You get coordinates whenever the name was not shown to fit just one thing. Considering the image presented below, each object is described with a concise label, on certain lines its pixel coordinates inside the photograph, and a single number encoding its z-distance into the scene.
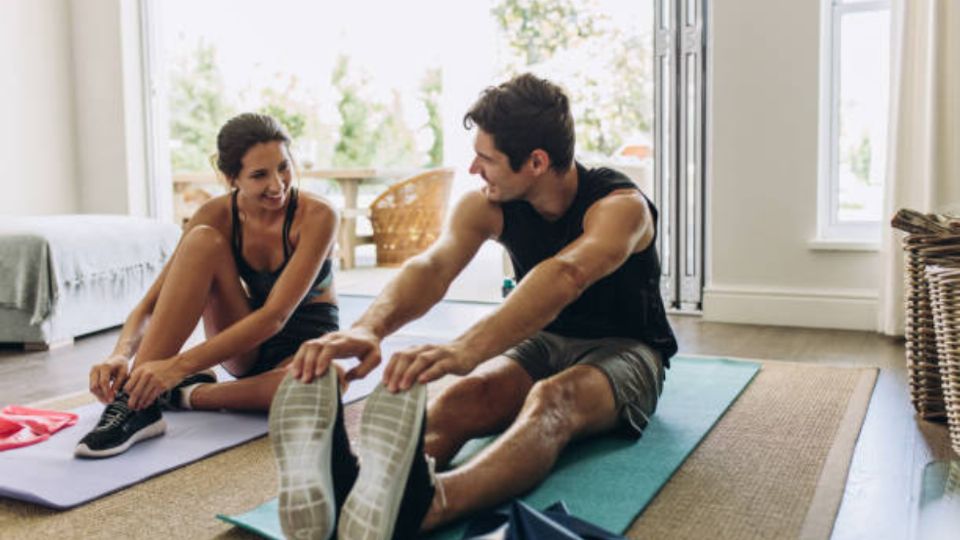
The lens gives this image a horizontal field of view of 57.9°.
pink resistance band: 1.92
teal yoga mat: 1.43
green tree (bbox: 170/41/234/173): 8.23
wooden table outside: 5.82
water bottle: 3.74
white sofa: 3.12
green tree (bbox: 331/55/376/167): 7.84
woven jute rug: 1.42
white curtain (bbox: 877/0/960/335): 2.95
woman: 1.87
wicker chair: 5.86
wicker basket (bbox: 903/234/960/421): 1.99
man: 1.28
